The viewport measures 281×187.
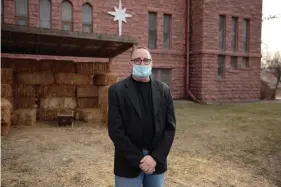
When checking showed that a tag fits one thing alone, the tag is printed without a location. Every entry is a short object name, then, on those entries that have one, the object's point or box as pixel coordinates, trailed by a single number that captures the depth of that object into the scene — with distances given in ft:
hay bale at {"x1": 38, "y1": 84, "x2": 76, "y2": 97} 30.04
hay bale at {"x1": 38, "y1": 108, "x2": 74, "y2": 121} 29.66
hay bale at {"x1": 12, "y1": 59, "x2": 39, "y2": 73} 29.19
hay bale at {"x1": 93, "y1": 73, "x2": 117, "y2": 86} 29.58
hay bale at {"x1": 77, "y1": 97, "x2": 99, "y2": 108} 31.04
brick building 44.14
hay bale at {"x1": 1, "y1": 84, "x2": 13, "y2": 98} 25.55
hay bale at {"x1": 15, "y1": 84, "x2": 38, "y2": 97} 28.94
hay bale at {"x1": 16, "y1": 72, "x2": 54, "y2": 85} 29.14
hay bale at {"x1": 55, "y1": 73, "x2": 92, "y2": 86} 30.32
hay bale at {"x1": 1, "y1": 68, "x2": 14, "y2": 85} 26.48
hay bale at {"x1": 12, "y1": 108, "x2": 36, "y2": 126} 26.55
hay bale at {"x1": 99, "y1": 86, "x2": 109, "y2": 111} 29.35
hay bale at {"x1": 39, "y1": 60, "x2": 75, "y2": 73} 30.30
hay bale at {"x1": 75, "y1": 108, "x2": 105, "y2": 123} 29.40
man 8.32
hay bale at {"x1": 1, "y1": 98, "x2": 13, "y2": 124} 21.94
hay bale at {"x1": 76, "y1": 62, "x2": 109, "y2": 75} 31.09
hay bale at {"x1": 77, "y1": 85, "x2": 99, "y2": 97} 30.83
